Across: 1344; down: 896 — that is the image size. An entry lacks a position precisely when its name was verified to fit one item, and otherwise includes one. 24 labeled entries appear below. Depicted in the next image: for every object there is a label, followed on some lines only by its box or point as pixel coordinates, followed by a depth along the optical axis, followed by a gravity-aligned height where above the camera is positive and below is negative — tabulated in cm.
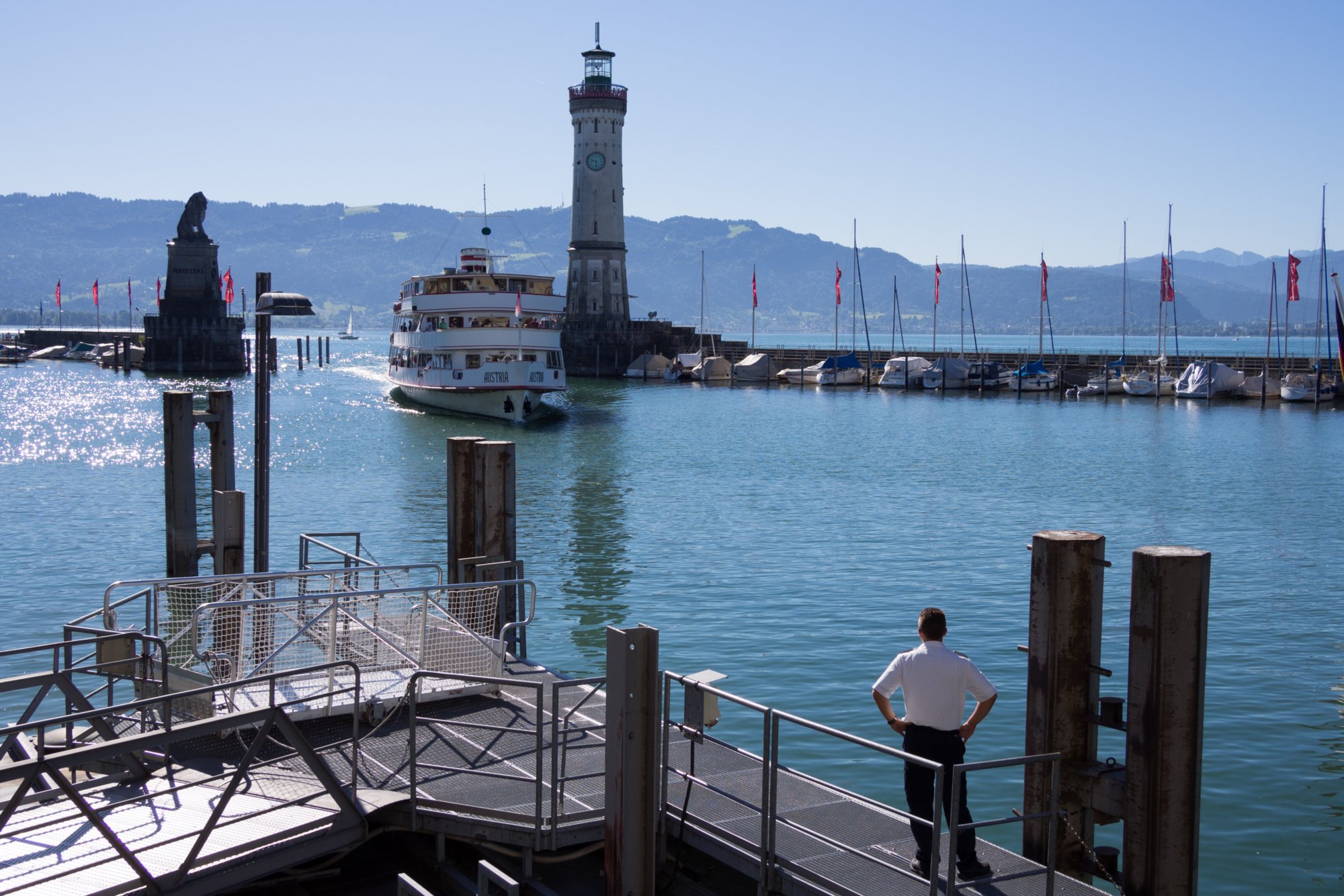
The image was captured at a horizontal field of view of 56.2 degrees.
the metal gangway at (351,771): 776 -300
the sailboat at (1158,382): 8212 -66
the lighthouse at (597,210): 10438 +1314
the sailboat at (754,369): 10450 -13
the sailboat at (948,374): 9319 -33
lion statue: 10188 +1178
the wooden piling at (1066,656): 842 -193
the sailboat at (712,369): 10456 -17
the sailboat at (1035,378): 9044 -58
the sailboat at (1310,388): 7694 -92
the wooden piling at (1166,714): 773 -212
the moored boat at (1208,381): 8231 -58
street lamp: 1377 -59
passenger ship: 6031 +146
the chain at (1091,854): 870 -335
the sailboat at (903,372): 9544 -21
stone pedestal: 10256 +354
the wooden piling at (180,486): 1510 -152
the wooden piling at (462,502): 1437 -157
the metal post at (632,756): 771 -241
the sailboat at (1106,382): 8538 -76
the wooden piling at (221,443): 1612 -102
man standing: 780 -212
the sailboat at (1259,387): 8162 -94
